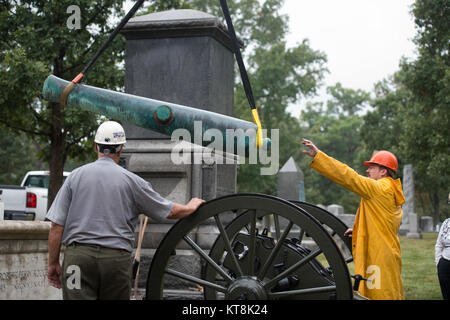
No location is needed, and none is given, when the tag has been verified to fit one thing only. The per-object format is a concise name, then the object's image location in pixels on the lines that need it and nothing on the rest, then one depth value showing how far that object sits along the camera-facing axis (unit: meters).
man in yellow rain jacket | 4.43
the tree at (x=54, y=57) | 14.05
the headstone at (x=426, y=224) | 37.47
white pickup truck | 16.98
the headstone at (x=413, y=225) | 27.89
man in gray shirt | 3.43
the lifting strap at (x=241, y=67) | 4.48
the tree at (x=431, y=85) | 18.67
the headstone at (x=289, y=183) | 17.77
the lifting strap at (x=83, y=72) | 4.67
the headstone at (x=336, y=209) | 27.65
